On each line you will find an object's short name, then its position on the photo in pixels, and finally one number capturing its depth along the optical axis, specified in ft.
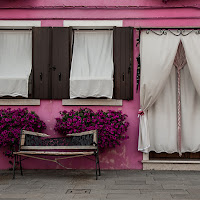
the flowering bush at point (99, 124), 20.51
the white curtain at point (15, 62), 22.24
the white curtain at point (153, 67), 21.50
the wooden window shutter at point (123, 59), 22.35
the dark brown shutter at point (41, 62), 22.41
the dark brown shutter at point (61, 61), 22.38
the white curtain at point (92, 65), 22.08
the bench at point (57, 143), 18.27
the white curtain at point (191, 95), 21.39
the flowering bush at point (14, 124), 20.21
